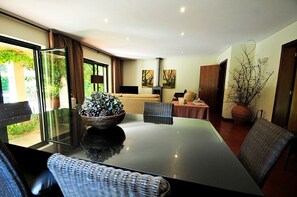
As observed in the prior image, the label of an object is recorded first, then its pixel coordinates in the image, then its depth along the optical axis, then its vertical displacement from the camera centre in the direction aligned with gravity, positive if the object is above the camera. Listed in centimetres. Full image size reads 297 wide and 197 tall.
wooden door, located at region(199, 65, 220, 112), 551 -1
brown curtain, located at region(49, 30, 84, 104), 369 +56
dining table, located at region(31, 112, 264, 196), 60 -40
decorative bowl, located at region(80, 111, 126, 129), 114 -31
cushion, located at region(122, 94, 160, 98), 412 -38
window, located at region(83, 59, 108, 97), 534 +38
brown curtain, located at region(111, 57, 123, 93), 676 +41
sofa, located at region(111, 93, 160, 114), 405 -52
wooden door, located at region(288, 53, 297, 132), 261 -50
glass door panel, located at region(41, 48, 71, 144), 350 +4
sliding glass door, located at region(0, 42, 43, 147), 292 +10
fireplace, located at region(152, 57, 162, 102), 684 -21
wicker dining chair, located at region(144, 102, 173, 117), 180 -33
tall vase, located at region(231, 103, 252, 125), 374 -76
